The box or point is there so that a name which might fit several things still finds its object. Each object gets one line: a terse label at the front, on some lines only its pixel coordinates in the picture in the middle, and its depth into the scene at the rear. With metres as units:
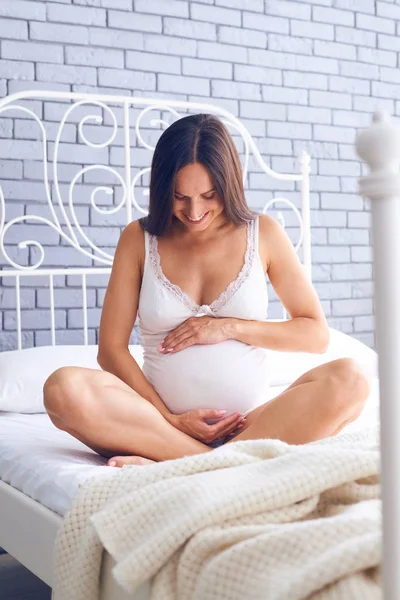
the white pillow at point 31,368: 2.41
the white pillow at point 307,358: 2.72
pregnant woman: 1.79
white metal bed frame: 2.95
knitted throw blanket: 0.95
